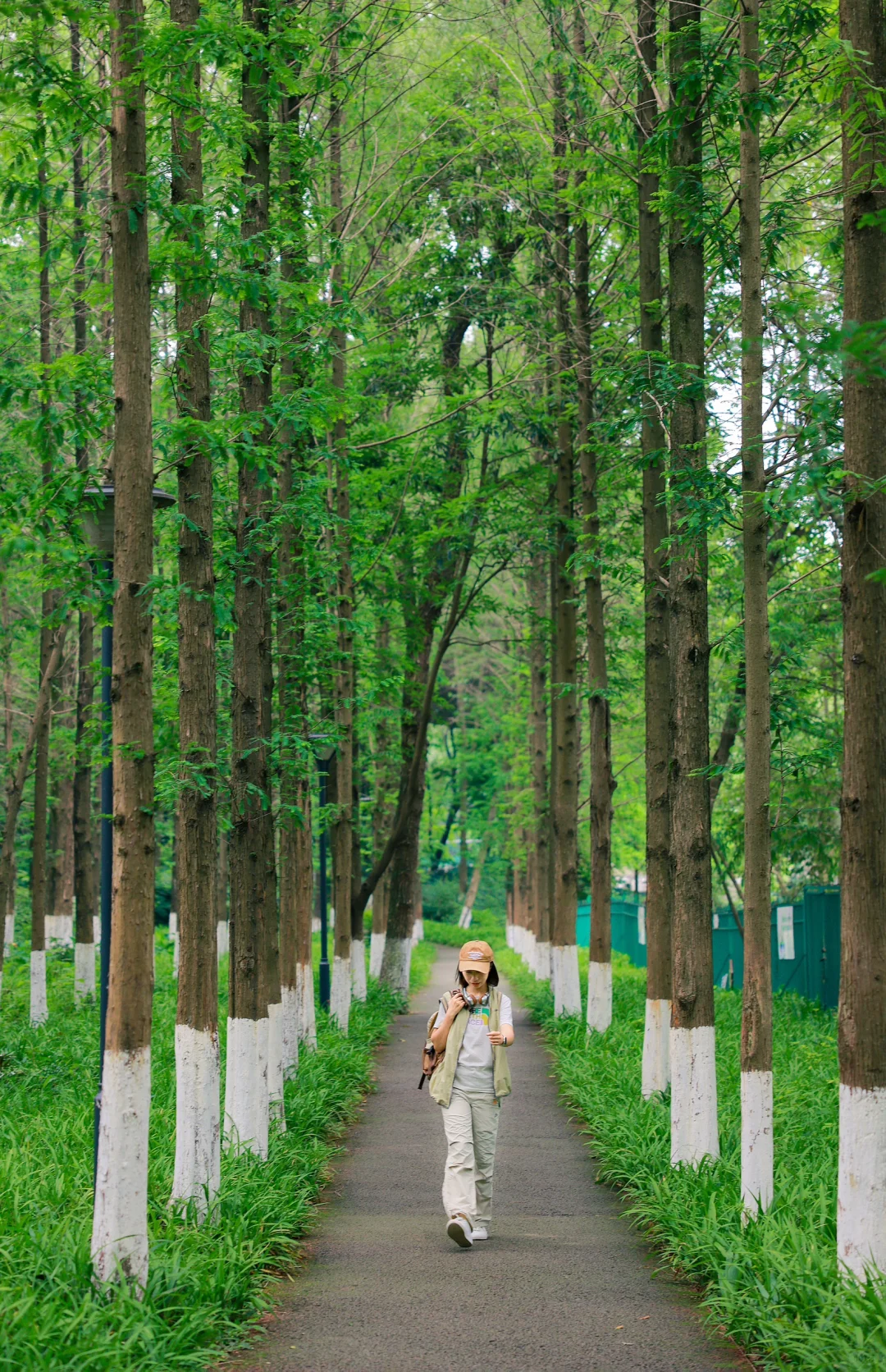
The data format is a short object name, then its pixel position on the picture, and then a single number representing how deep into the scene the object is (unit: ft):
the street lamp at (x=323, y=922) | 59.33
